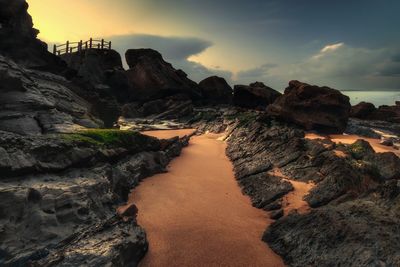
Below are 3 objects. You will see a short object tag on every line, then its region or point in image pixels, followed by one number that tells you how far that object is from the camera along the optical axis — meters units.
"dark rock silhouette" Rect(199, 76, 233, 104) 60.16
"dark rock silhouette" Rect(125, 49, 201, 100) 52.84
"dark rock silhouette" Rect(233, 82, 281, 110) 47.44
